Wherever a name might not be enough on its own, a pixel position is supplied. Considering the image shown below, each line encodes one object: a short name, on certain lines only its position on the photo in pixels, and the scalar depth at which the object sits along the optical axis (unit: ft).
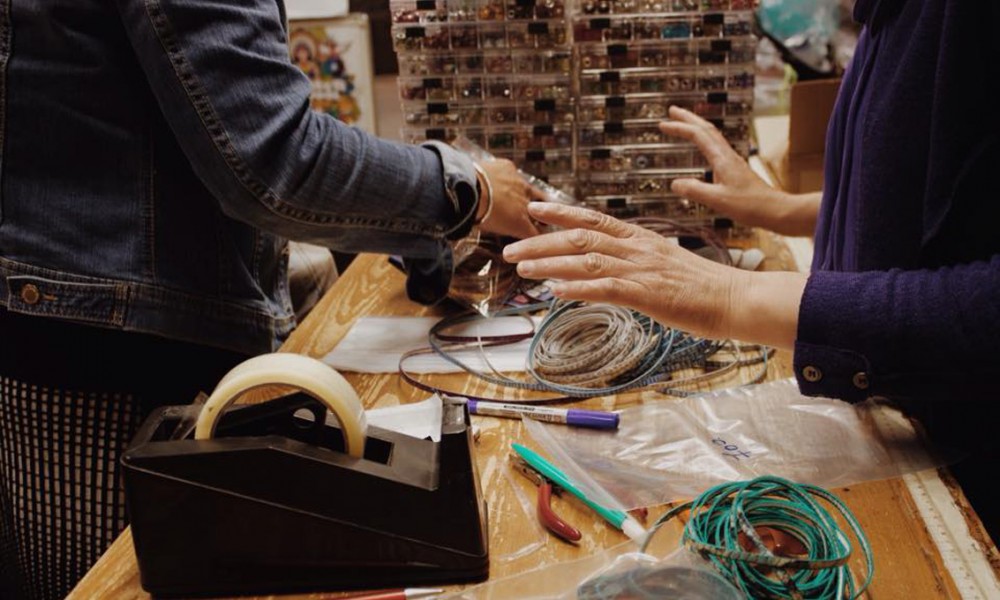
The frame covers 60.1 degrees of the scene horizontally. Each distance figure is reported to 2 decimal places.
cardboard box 6.03
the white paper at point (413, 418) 3.03
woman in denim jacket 3.02
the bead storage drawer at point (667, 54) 4.91
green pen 2.41
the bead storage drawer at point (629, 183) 5.19
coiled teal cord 2.12
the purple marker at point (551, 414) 3.04
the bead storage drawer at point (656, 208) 5.20
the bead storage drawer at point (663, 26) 4.85
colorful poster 7.79
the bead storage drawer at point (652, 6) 4.82
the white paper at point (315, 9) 7.71
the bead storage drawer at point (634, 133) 5.09
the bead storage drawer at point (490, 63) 4.97
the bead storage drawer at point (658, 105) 5.04
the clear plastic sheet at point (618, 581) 2.05
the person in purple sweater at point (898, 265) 2.49
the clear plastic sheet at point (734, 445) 2.72
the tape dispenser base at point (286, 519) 2.17
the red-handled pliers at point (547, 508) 2.43
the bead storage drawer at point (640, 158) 5.09
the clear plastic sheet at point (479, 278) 4.23
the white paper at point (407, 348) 3.69
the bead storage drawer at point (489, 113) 5.08
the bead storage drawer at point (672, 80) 4.98
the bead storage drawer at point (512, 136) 5.15
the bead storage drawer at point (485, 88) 5.02
